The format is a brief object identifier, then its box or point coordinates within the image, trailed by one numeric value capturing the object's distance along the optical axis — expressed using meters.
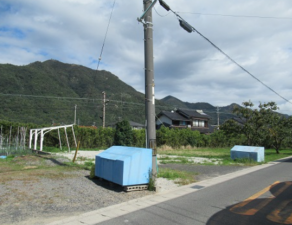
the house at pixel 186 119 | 48.38
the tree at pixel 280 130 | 22.28
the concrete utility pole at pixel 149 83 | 7.72
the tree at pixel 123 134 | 23.31
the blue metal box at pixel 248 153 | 15.02
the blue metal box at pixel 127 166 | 6.56
